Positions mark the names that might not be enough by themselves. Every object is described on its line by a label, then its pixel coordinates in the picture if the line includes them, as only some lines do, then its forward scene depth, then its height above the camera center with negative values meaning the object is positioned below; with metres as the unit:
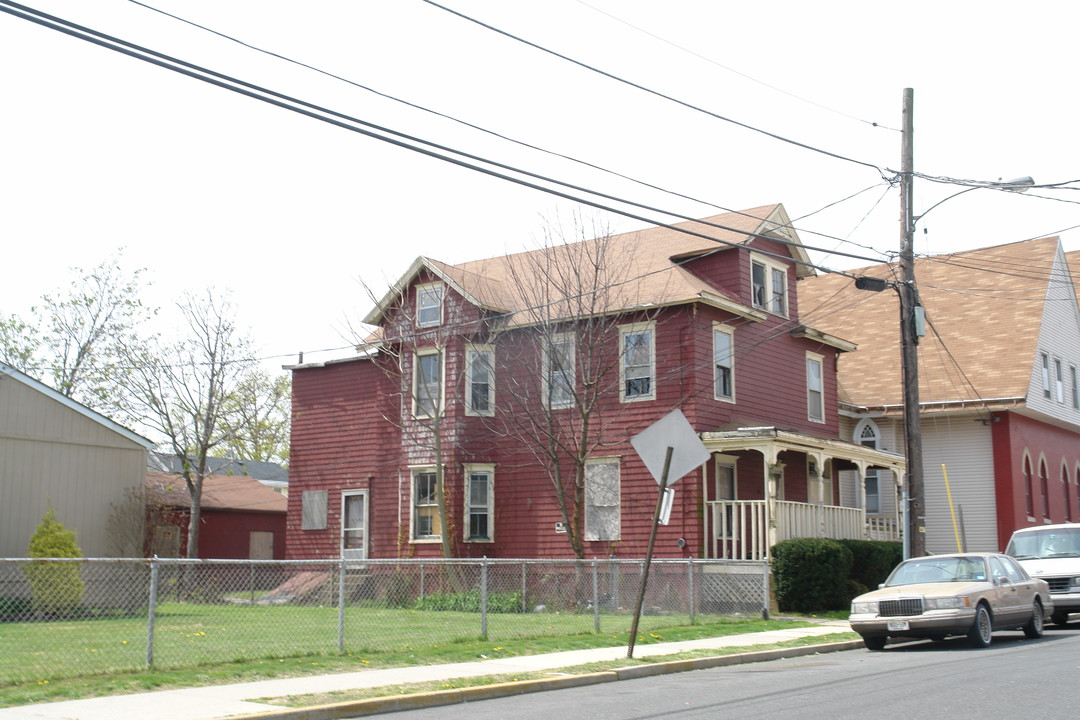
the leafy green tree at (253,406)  35.81 +4.22
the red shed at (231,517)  37.25 +0.50
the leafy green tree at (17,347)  43.75 +7.33
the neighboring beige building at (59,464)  22.89 +1.46
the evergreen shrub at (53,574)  20.66 -0.82
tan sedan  15.03 -1.01
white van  19.17 -0.52
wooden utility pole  19.39 +3.10
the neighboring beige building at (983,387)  30.66 +4.15
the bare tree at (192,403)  32.47 +3.82
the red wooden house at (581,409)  25.02 +2.96
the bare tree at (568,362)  24.95 +3.95
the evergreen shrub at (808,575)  22.16 -0.92
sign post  13.79 +1.02
